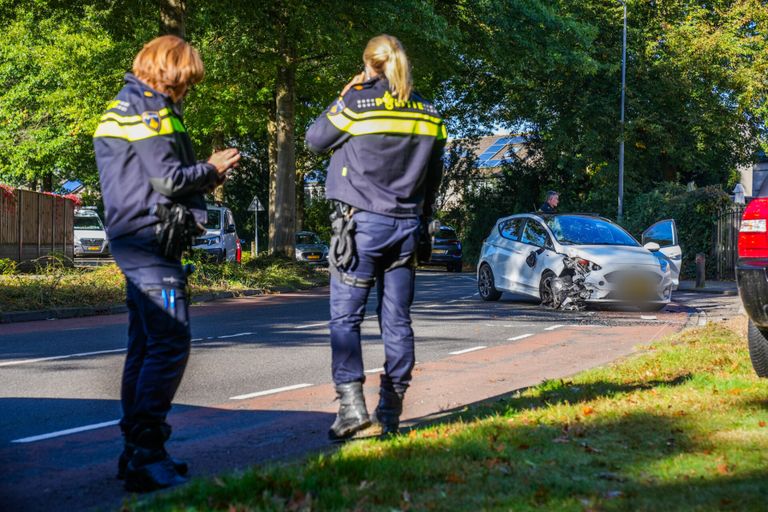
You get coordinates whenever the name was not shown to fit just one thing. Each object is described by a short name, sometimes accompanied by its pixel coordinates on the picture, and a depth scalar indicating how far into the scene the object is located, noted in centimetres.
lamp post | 3409
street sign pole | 3782
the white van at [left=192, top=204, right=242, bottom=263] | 2630
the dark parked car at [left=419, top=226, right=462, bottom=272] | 3784
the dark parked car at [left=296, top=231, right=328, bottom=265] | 3888
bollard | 2391
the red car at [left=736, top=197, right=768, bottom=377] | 681
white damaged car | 1512
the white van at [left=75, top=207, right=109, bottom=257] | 3931
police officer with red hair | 434
